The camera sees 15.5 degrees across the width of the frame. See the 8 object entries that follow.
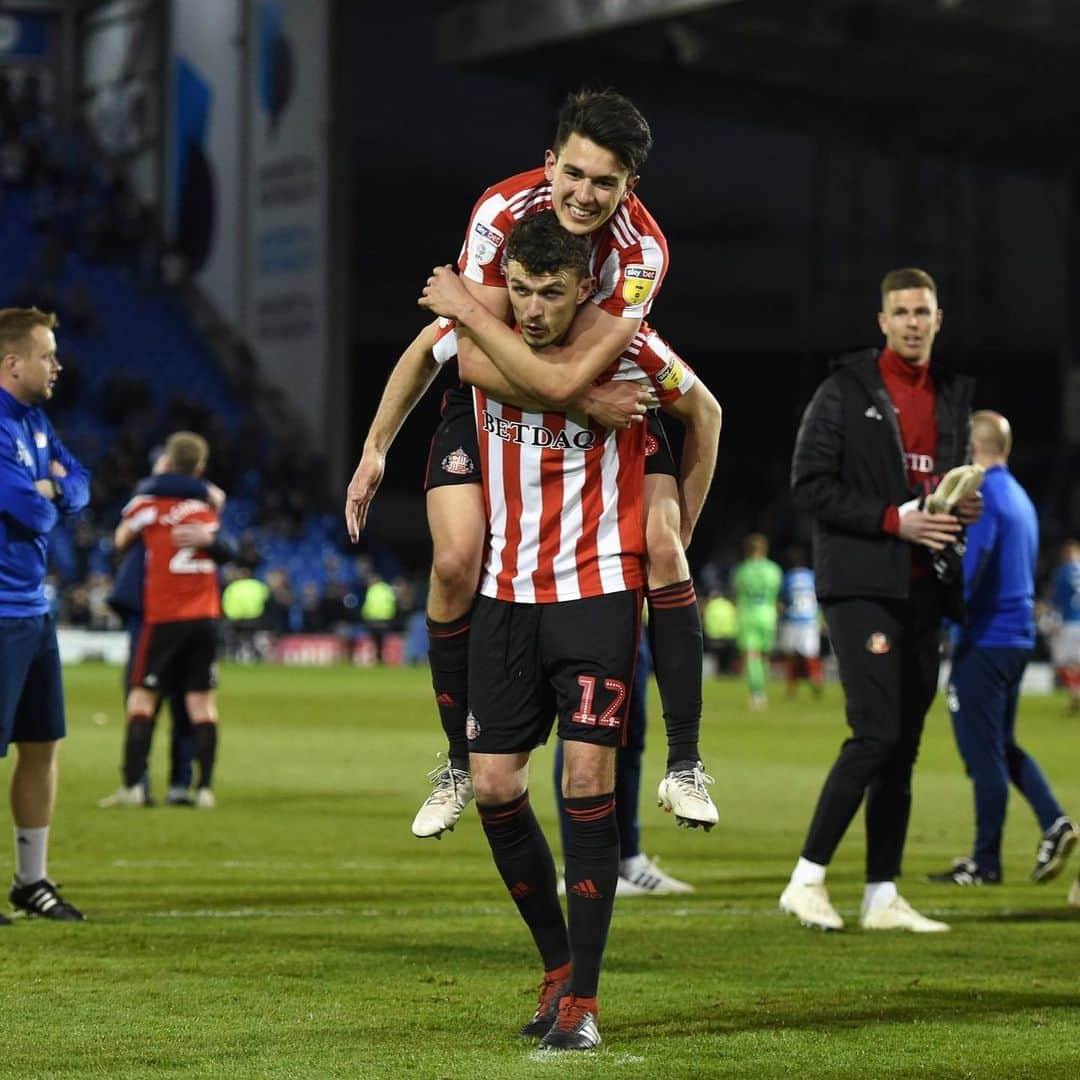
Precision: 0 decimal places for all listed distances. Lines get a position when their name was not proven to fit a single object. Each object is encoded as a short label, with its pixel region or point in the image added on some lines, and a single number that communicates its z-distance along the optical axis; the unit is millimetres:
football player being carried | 9835
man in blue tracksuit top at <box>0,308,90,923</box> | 13903
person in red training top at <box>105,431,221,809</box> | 24252
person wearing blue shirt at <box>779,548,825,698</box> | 52752
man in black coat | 14062
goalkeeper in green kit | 47405
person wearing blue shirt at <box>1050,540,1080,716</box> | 47607
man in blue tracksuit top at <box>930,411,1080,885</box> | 17777
